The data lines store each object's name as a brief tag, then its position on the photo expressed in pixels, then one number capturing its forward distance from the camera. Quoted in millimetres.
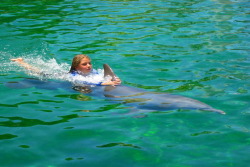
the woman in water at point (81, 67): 8383
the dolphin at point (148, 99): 6473
